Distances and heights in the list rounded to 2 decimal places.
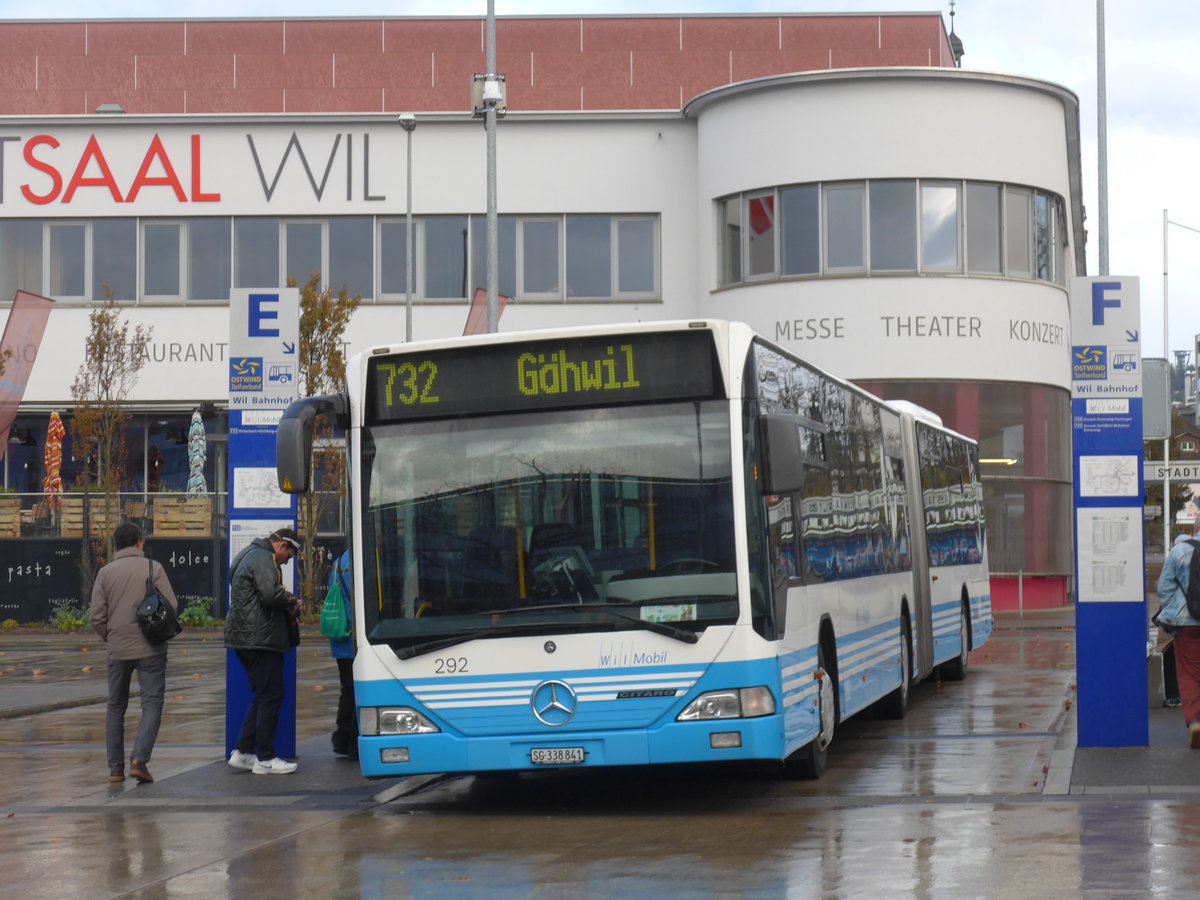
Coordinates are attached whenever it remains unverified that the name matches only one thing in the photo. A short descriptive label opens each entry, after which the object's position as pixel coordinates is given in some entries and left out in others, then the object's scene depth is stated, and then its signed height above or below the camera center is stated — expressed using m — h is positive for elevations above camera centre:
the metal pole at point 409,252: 36.50 +5.15
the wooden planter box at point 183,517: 36.50 -0.19
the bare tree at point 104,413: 35.84 +1.88
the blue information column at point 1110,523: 13.15 -0.21
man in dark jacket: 13.03 -0.85
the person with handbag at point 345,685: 13.40 -1.36
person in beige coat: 13.10 -0.88
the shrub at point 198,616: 35.34 -2.10
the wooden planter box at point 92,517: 35.75 -0.16
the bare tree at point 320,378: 34.94 +2.45
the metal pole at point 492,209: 27.28 +4.40
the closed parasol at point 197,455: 38.47 +1.09
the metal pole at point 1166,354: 41.47 +4.30
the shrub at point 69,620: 35.69 -2.15
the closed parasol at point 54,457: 38.25 +1.10
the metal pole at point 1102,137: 27.73 +5.53
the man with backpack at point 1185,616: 13.41 -0.91
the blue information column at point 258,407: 13.89 +0.76
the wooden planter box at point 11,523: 36.31 -0.26
